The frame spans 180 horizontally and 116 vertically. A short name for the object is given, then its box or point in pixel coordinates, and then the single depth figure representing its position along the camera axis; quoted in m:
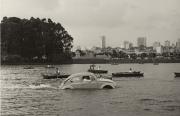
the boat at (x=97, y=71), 102.19
